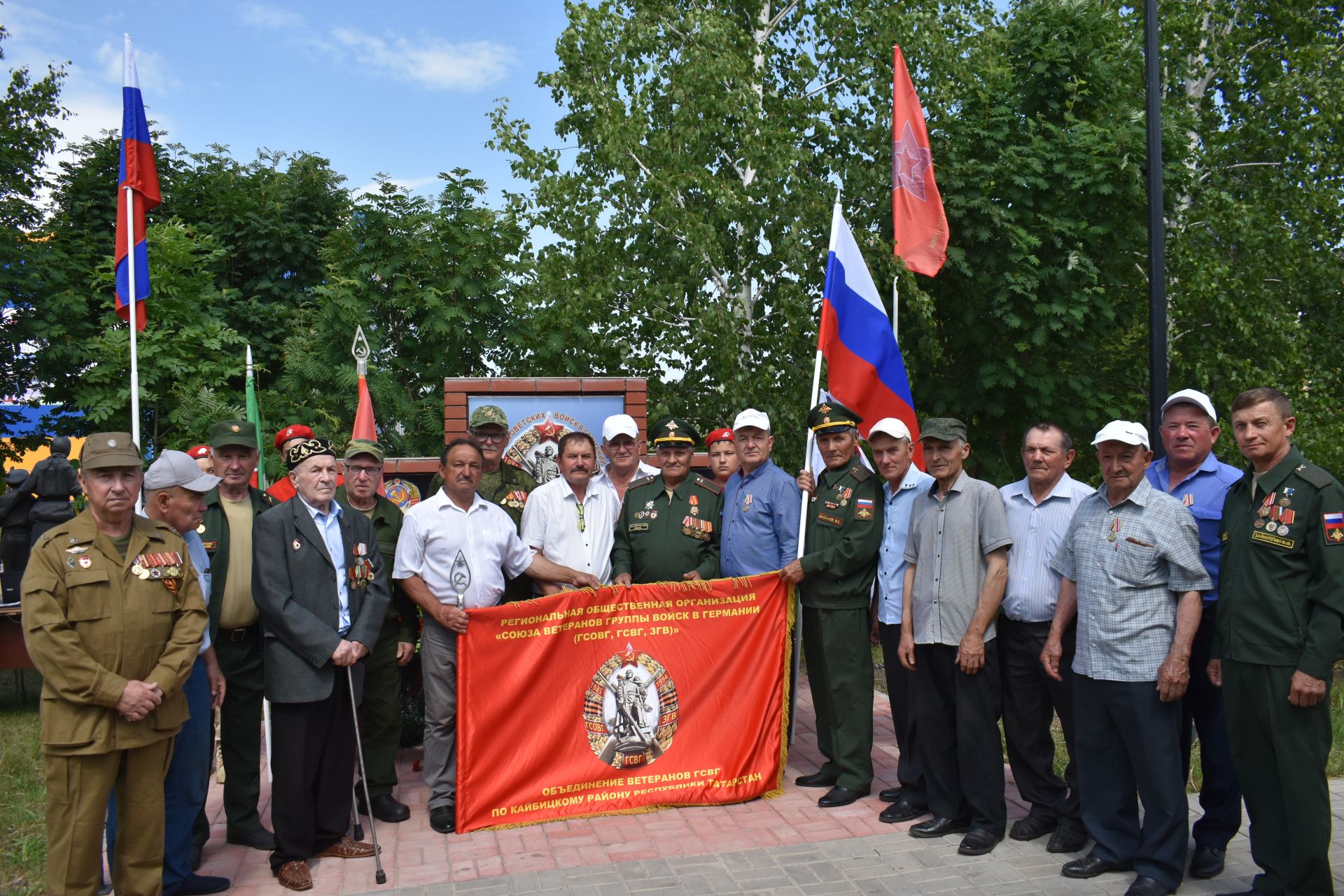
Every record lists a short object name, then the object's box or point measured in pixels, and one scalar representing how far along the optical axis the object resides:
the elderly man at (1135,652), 4.37
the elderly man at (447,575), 5.29
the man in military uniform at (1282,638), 4.03
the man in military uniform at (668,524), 6.00
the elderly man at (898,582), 5.47
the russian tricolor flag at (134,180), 7.07
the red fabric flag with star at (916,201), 8.09
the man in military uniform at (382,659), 5.57
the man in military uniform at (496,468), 6.76
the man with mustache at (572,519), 5.88
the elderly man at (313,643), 4.67
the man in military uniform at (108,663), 3.83
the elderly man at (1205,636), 4.65
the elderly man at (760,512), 6.03
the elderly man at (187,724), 4.45
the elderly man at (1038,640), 4.94
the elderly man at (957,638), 4.98
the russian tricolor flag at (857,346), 6.55
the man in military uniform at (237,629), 4.98
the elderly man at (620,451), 6.31
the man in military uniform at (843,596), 5.63
